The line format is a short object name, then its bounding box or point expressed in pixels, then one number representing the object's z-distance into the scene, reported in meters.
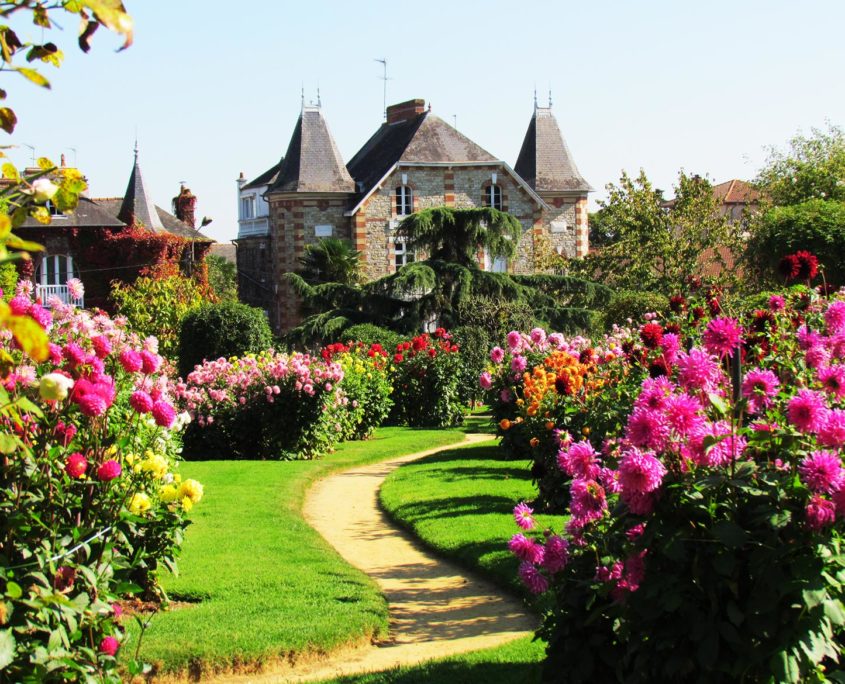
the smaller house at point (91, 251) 39.50
